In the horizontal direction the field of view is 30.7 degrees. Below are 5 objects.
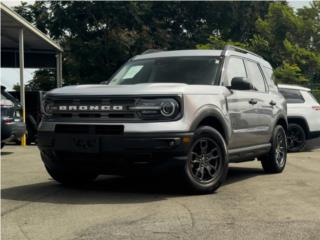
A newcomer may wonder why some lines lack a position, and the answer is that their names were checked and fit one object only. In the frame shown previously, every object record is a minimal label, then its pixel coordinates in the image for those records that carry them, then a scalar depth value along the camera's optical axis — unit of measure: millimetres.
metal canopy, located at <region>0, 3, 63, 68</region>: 17900
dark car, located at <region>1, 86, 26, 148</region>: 11875
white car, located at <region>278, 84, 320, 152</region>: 13844
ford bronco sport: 6230
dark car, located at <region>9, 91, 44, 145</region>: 16938
